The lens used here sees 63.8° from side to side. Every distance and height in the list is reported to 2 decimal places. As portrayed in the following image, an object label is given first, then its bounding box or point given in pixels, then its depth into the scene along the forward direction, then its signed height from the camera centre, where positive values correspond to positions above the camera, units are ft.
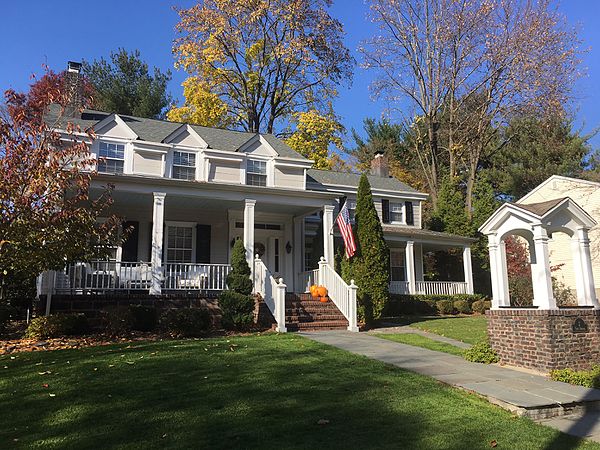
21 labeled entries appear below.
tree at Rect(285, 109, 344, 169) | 89.30 +30.30
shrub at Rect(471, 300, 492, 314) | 68.87 -1.00
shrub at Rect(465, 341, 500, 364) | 28.63 -3.28
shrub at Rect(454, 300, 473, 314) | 69.36 -1.00
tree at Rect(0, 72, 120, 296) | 29.68 +6.30
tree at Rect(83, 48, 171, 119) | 110.01 +49.85
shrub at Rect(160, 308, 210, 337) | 35.73 -1.50
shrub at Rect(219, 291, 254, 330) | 40.27 -0.84
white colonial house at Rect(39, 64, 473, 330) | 45.75 +10.32
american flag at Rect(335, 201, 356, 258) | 47.55 +6.56
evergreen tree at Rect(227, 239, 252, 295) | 42.55 +2.49
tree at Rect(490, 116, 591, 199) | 105.29 +32.05
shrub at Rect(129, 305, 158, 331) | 37.03 -1.22
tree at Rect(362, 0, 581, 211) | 87.45 +42.26
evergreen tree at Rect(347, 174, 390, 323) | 47.14 +3.75
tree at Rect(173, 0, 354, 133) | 89.10 +46.88
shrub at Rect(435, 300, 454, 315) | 68.28 -1.09
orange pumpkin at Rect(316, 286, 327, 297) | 48.47 +0.92
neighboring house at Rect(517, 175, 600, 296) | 76.18 +14.26
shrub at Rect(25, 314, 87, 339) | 33.60 -1.67
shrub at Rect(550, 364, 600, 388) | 23.22 -3.82
